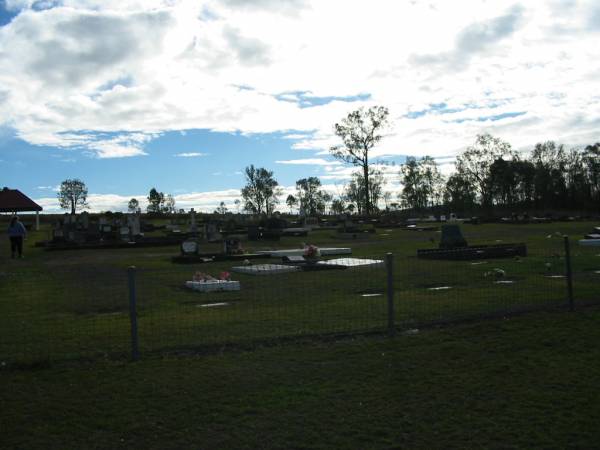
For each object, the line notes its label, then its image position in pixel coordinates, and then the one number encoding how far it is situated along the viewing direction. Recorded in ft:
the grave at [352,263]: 65.31
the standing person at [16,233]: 83.82
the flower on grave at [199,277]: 47.75
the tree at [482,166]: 266.98
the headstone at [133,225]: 123.24
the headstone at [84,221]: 126.82
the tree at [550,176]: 327.06
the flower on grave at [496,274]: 49.89
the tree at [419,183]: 295.07
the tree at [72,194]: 284.41
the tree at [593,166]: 335.06
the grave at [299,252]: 82.38
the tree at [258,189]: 286.05
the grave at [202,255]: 78.06
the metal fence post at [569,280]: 32.83
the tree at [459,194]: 276.41
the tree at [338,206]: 325.62
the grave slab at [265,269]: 60.64
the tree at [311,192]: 335.67
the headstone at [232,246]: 85.76
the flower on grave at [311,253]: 68.54
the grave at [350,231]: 140.77
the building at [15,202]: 191.93
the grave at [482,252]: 69.82
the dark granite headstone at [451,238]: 84.69
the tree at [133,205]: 280.63
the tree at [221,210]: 279.49
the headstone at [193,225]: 134.88
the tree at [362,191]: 276.82
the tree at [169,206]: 297.53
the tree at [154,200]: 299.89
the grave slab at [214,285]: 46.11
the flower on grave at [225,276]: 48.93
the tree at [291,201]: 355.56
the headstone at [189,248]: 81.41
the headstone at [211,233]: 124.88
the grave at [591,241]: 88.04
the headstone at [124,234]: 117.15
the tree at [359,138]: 240.73
